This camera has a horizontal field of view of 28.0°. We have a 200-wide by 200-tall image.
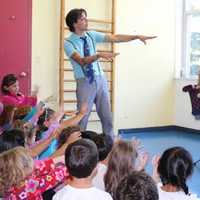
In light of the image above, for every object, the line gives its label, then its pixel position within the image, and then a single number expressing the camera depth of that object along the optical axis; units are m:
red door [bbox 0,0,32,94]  4.76
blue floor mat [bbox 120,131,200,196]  4.87
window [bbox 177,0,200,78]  6.49
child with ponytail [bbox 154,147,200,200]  1.71
